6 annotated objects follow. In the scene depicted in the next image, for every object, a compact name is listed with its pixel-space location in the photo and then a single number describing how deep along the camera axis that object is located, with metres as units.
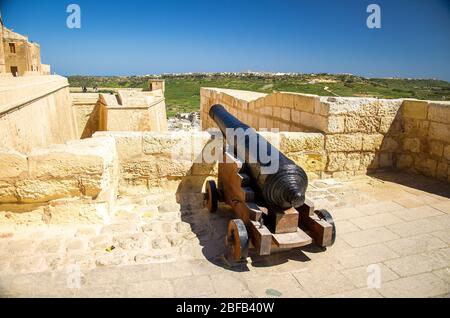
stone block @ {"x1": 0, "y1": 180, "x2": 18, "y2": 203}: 2.96
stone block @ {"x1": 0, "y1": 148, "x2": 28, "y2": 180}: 2.92
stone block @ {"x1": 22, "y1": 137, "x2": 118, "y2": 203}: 3.01
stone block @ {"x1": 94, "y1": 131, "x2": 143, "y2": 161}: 3.91
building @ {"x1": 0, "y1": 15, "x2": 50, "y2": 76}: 23.77
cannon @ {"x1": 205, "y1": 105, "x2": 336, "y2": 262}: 2.52
